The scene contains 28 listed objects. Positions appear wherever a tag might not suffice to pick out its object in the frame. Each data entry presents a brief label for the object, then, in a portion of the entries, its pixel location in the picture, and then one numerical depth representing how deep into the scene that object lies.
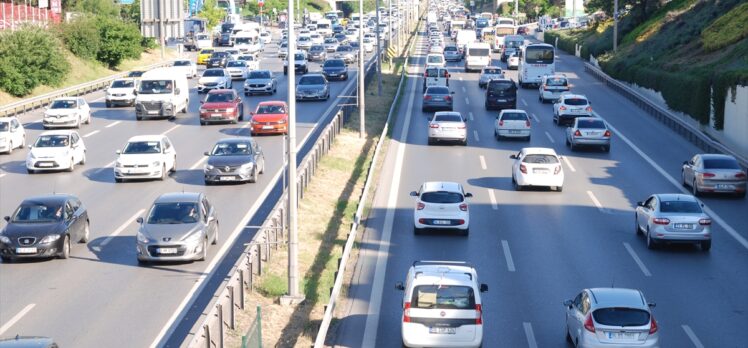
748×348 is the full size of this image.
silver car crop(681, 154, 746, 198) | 36.00
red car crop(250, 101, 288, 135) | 48.62
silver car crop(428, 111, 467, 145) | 47.41
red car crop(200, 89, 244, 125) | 52.62
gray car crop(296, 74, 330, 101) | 62.22
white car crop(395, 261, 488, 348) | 19.02
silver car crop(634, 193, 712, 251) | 28.12
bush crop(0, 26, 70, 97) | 65.50
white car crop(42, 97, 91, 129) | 52.47
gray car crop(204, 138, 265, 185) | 36.75
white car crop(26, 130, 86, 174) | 39.97
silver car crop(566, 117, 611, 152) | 45.97
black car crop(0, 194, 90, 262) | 26.70
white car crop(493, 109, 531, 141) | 48.78
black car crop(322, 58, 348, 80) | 75.00
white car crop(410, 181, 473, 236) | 29.98
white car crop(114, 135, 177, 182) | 37.75
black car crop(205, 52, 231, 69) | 85.06
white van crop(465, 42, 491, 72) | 83.56
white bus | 71.31
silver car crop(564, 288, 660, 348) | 18.52
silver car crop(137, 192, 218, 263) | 26.08
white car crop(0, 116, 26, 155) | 44.91
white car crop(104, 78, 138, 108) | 62.25
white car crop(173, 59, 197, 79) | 79.00
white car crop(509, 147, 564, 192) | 36.75
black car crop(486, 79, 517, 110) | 59.81
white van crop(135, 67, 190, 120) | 55.09
